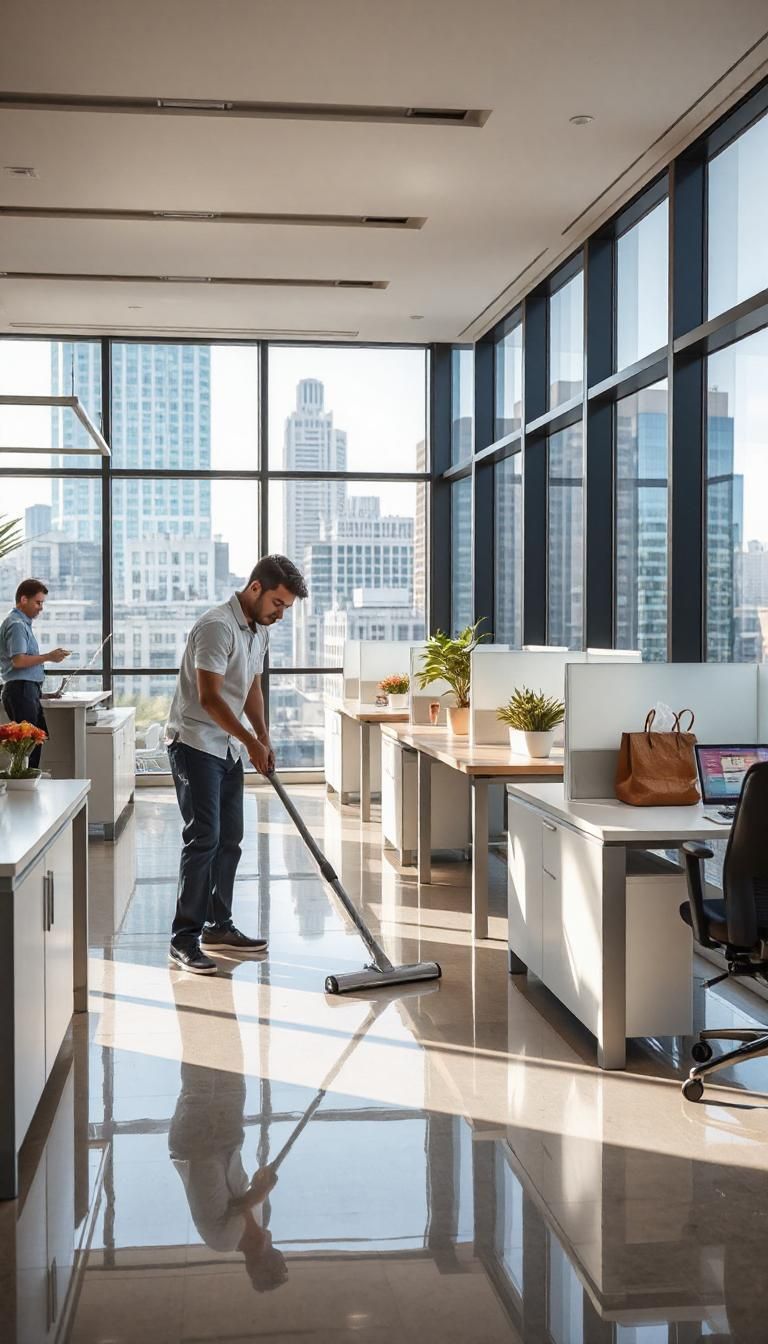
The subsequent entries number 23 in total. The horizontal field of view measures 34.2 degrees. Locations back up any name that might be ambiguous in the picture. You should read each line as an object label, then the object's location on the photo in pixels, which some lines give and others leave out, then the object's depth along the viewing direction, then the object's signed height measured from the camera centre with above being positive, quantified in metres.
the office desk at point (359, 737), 7.95 -0.76
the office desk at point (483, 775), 5.10 -0.62
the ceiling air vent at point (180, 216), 6.34 +2.09
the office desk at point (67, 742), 7.36 -0.69
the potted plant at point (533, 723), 5.52 -0.43
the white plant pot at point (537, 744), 5.52 -0.53
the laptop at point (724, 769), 4.18 -0.49
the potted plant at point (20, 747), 3.94 -0.39
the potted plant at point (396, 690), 8.60 -0.44
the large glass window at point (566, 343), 7.08 +1.66
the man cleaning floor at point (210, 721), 4.59 -0.35
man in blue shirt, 7.32 -0.25
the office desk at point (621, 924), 3.67 -0.90
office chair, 3.26 -0.75
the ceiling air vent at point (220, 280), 7.64 +2.12
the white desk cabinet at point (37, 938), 2.79 -0.82
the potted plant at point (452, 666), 6.78 -0.22
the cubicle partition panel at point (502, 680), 6.05 -0.27
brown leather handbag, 4.16 -0.49
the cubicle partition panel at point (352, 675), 9.40 -0.37
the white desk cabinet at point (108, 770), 7.54 -0.89
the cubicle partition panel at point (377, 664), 9.23 -0.28
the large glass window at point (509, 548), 8.34 +0.53
